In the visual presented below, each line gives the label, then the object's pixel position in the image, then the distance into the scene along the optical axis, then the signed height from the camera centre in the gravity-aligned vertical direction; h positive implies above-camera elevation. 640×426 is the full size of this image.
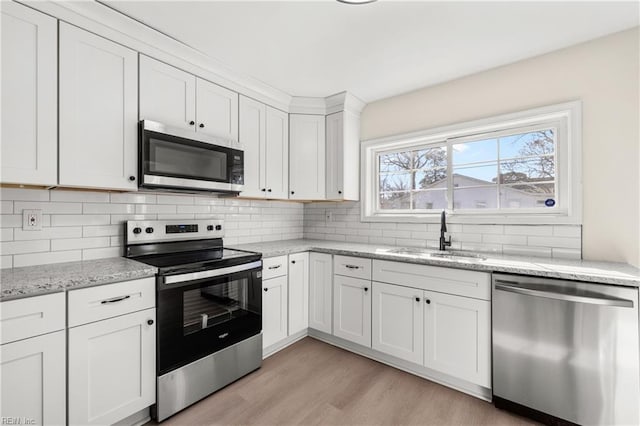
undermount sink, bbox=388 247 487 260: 2.38 -0.33
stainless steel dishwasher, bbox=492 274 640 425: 1.55 -0.78
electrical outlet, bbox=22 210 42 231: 1.75 -0.03
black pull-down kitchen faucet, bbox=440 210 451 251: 2.57 -0.18
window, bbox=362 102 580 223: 2.23 +0.39
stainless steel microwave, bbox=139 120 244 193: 1.94 +0.40
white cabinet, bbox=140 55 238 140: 2.01 +0.86
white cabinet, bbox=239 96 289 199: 2.70 +0.64
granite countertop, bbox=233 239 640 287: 1.61 -0.33
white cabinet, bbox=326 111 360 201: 3.08 +0.61
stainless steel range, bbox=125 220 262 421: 1.77 -0.65
